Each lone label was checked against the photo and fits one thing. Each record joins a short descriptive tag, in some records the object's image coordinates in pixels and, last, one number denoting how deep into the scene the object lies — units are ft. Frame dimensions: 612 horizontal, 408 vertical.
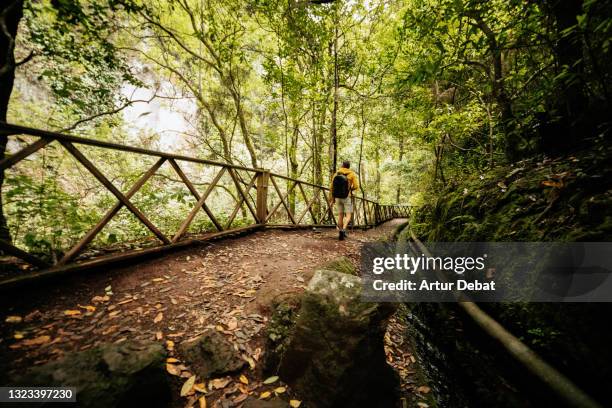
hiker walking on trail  19.90
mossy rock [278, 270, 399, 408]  6.41
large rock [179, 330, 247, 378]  6.69
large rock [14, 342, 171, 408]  4.80
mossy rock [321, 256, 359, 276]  12.03
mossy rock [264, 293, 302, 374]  7.21
